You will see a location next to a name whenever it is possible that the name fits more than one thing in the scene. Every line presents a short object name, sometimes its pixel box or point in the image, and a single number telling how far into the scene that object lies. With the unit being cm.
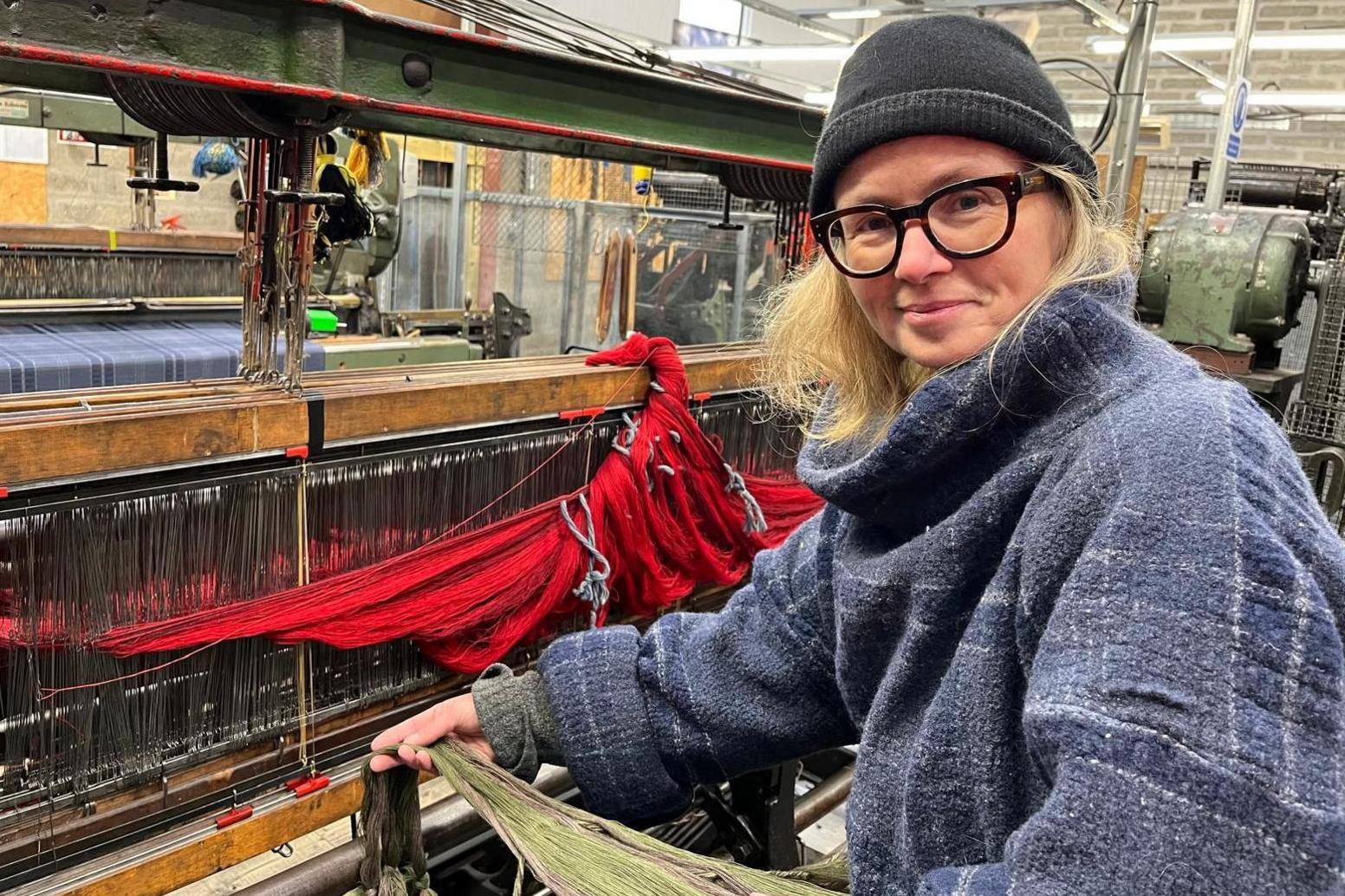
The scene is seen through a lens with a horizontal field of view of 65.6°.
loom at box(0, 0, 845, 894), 140
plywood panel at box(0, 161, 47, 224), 765
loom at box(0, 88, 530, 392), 304
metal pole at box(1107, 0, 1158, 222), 376
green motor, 440
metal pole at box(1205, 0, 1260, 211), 466
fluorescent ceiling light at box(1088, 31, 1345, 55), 634
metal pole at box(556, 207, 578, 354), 744
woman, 70
